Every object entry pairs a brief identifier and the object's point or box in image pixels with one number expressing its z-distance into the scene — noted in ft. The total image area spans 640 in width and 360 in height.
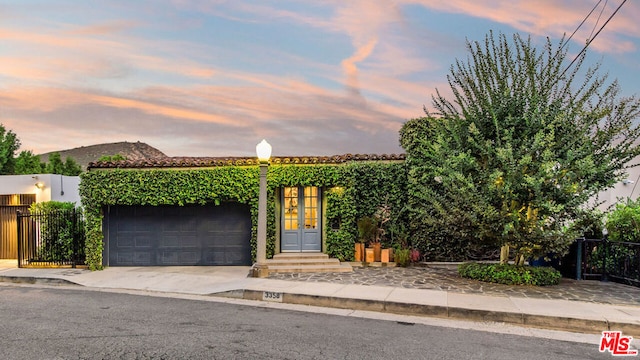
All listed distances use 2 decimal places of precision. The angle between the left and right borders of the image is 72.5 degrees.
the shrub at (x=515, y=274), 34.09
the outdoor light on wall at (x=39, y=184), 55.98
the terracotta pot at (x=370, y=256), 44.88
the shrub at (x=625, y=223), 36.49
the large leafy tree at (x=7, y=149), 111.96
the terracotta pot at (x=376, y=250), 45.22
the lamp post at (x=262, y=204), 39.09
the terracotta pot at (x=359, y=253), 45.80
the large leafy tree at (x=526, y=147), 32.83
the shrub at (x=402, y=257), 43.70
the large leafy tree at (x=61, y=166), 114.52
